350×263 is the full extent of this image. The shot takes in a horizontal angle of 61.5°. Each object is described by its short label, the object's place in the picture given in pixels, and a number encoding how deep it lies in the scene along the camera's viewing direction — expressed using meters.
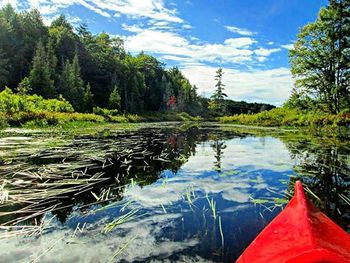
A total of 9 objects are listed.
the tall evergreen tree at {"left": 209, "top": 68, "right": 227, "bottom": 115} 85.19
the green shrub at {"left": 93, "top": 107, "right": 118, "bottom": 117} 40.37
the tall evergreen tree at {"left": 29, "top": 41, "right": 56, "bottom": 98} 39.22
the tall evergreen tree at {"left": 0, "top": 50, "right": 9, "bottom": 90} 45.12
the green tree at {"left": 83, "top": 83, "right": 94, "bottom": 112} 44.74
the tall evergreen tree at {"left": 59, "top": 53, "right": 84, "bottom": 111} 45.22
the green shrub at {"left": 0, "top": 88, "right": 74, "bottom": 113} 17.91
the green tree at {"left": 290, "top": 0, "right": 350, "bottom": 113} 21.00
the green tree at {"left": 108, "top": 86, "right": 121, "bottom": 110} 54.94
